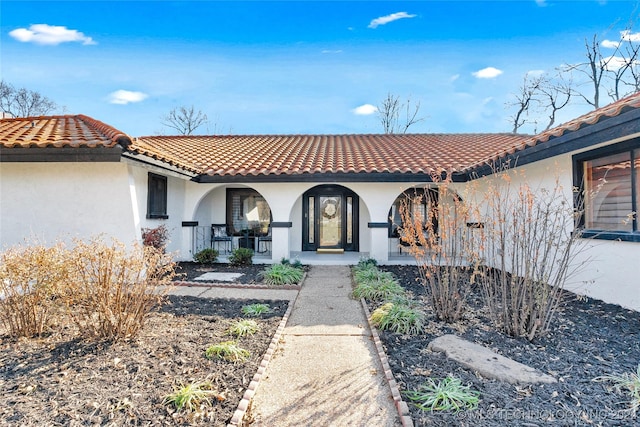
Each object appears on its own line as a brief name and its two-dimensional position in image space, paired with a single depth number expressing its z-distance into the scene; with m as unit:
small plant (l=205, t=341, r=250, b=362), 3.48
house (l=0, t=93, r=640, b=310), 5.32
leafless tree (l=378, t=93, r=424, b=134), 24.23
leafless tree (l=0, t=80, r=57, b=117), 22.17
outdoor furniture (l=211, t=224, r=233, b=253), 11.09
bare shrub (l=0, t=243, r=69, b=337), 3.81
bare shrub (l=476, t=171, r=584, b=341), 4.04
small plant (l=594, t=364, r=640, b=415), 2.61
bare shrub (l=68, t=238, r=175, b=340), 3.77
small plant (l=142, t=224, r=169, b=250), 7.64
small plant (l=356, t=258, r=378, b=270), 8.76
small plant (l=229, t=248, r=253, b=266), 9.41
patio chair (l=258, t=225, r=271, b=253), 11.71
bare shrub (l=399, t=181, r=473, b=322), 4.65
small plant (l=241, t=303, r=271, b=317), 5.07
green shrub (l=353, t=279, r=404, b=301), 5.91
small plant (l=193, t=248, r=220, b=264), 9.63
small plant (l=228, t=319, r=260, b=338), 4.22
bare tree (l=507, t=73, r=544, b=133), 21.58
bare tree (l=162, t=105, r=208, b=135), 28.28
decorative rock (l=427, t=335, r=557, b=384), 3.05
